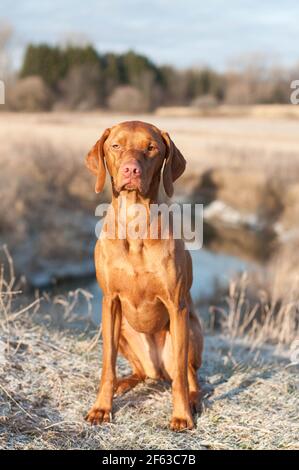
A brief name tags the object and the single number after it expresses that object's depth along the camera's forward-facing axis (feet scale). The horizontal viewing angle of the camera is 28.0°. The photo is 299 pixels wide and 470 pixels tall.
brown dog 11.53
